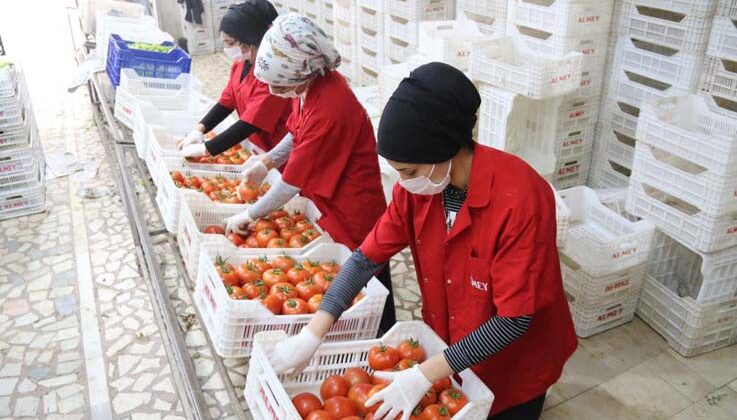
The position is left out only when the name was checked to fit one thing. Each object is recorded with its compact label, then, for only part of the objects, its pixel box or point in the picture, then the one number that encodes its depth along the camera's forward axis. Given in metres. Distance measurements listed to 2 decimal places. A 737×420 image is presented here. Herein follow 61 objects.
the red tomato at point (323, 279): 2.32
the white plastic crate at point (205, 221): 2.46
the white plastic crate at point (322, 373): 1.63
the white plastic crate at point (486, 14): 4.48
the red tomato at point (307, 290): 2.27
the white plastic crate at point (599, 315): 3.54
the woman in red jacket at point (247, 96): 3.07
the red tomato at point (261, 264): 2.41
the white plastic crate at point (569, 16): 3.80
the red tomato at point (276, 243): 2.62
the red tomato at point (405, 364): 1.79
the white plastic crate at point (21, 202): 4.93
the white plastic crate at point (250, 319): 2.03
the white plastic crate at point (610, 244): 3.34
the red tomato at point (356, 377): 1.81
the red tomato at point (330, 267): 2.44
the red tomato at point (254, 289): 2.24
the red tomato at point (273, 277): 2.33
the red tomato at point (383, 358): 1.82
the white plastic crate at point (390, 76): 4.72
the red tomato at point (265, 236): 2.67
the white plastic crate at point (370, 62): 6.16
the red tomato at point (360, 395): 1.72
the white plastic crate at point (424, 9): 5.22
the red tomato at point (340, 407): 1.69
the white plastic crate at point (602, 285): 3.44
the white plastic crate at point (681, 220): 3.06
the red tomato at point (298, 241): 2.65
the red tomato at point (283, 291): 2.20
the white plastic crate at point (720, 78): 3.32
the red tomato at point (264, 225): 2.79
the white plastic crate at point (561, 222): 3.29
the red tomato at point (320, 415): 1.63
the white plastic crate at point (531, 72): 3.61
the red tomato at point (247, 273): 2.32
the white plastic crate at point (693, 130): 2.88
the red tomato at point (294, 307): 2.14
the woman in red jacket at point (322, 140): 2.38
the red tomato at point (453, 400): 1.64
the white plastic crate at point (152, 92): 4.41
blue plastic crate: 4.80
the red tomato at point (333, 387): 1.78
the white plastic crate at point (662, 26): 3.44
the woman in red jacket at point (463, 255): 1.51
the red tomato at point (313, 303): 2.18
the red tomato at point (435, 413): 1.61
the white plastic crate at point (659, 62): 3.54
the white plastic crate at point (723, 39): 3.25
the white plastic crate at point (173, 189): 2.86
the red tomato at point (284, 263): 2.45
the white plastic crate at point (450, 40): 4.33
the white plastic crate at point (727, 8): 3.26
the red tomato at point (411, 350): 1.84
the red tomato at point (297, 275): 2.37
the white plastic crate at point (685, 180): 2.94
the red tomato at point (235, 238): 2.74
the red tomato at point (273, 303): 2.17
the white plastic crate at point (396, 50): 5.53
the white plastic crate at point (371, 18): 5.81
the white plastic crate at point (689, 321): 3.35
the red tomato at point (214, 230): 2.75
